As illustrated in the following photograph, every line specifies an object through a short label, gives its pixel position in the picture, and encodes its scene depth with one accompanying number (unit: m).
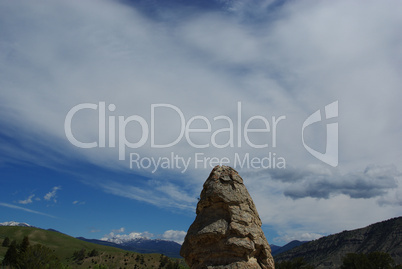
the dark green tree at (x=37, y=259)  58.64
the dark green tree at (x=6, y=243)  126.81
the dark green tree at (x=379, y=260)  60.44
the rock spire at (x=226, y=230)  14.19
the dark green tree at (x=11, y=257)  72.77
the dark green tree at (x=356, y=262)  61.57
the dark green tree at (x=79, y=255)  142.38
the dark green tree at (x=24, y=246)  72.24
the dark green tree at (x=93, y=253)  148.14
